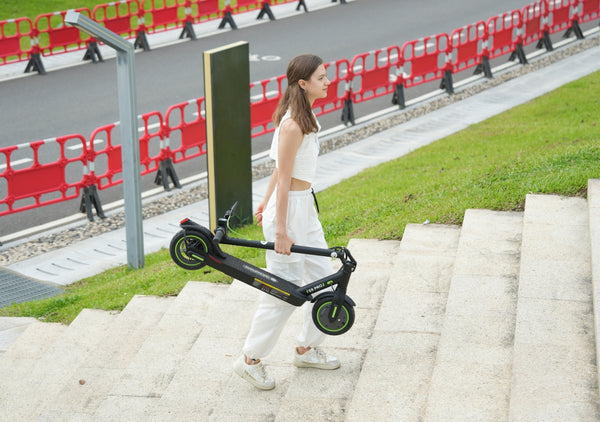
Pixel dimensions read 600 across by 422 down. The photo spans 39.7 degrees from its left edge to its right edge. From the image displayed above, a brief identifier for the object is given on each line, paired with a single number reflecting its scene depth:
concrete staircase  4.62
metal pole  8.27
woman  4.66
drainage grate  8.46
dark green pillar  8.91
